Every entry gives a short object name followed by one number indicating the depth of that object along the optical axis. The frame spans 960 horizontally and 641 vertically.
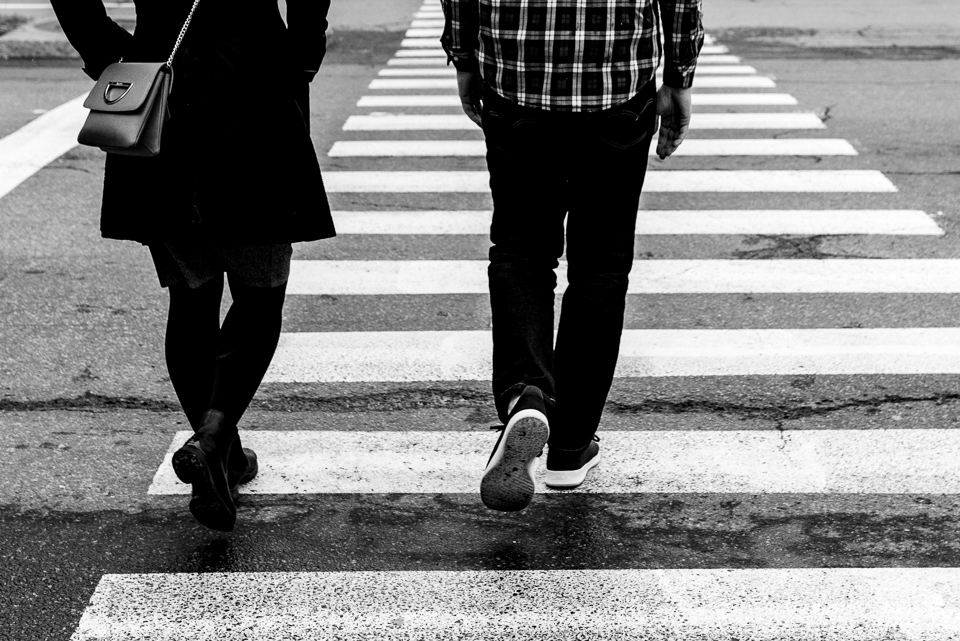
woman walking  2.63
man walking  2.75
